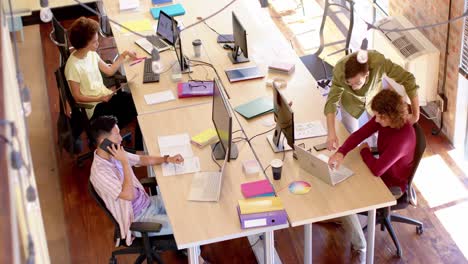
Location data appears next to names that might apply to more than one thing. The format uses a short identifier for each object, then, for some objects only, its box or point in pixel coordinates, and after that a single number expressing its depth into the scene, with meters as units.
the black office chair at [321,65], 6.15
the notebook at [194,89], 5.45
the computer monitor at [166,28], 5.82
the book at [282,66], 5.62
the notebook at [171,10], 6.61
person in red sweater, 4.39
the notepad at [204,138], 4.91
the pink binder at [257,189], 4.42
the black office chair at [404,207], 4.54
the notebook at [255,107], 5.19
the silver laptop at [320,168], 4.39
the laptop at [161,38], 5.86
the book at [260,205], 4.25
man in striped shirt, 4.35
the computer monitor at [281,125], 4.47
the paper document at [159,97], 5.43
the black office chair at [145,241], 4.37
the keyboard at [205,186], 4.44
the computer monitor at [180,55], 5.67
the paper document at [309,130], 4.94
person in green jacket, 4.62
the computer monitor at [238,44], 5.53
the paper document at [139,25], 6.40
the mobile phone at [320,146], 4.79
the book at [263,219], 4.19
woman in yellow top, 5.57
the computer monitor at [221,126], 4.48
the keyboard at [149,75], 5.68
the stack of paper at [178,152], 4.70
